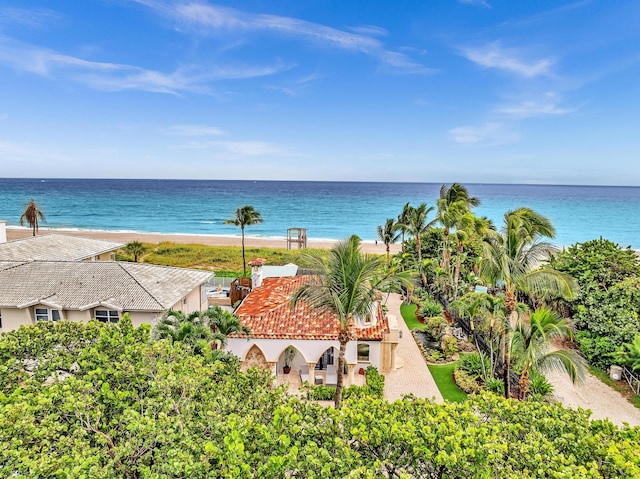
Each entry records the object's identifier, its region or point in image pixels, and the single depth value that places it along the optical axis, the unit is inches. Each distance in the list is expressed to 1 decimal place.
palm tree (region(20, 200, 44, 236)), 1449.3
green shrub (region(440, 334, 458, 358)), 762.8
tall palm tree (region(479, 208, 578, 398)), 506.0
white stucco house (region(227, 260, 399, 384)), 638.5
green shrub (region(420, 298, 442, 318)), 953.5
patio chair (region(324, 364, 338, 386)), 656.4
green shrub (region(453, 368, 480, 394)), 627.2
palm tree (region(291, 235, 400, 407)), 483.2
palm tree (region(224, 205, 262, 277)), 1349.7
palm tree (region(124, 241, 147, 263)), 1323.7
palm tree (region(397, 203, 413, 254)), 1278.1
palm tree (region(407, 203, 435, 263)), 1232.4
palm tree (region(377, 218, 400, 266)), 1301.7
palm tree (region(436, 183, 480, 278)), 970.1
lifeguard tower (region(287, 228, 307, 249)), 1913.9
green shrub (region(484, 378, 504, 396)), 594.5
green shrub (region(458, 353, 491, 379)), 665.6
